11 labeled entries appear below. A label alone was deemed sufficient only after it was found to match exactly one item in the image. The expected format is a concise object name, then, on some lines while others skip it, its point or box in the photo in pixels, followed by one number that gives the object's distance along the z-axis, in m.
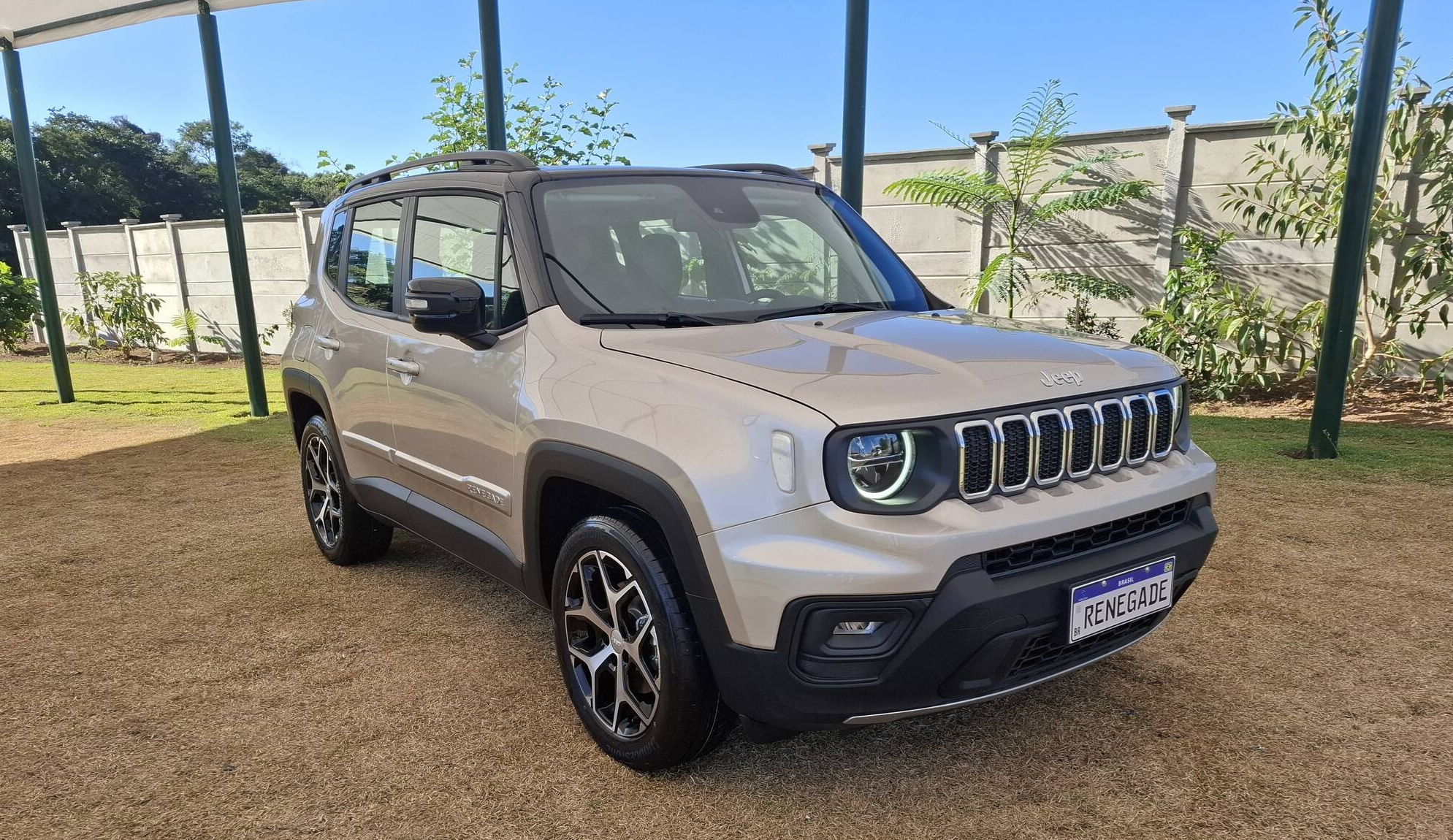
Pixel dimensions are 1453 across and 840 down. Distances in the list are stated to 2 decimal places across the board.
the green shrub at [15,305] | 12.52
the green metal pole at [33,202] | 10.27
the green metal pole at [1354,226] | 5.75
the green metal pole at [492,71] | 7.02
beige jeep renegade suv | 2.18
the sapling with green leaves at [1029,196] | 8.86
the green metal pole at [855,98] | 5.90
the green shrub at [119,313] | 16.09
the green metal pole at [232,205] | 8.95
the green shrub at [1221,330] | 8.13
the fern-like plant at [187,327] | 15.65
